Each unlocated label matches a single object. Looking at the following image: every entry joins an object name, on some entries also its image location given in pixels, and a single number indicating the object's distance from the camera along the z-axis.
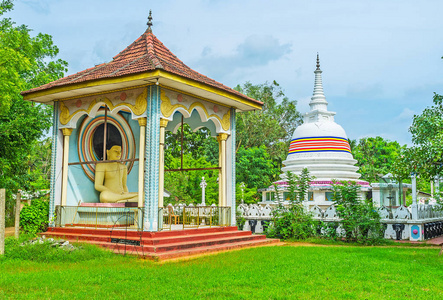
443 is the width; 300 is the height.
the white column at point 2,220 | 9.80
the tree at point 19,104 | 14.47
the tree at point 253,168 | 34.05
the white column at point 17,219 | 11.59
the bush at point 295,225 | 15.63
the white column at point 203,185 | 22.88
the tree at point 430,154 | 10.85
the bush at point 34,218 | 13.12
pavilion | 11.36
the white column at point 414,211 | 15.68
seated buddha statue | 14.61
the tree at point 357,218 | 14.55
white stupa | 23.16
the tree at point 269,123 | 39.34
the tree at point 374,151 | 47.53
